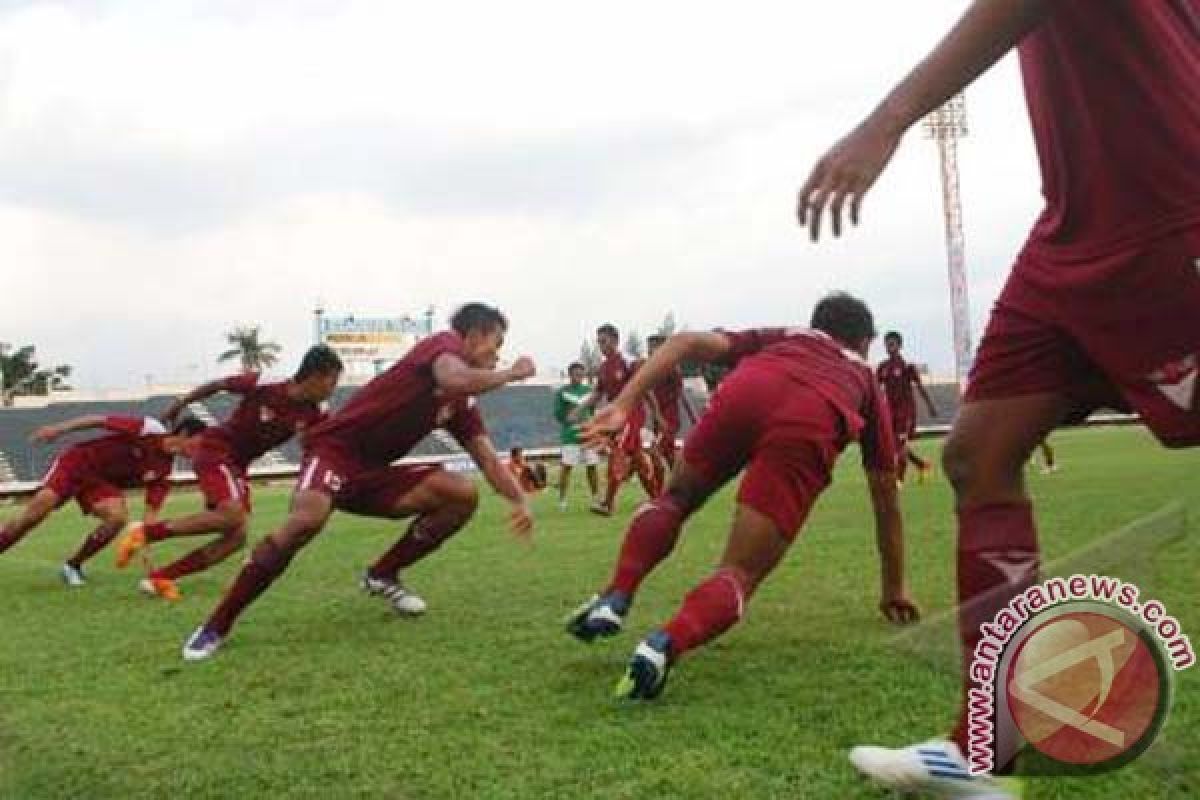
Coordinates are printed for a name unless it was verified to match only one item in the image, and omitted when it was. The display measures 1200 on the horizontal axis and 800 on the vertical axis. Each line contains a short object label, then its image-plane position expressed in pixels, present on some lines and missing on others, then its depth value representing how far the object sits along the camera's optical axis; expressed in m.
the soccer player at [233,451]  8.16
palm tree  83.88
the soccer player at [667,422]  15.66
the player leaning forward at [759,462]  4.32
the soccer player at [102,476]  10.27
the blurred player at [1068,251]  2.41
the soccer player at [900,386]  16.88
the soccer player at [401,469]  6.32
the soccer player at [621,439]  14.76
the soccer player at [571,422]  17.64
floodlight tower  61.03
